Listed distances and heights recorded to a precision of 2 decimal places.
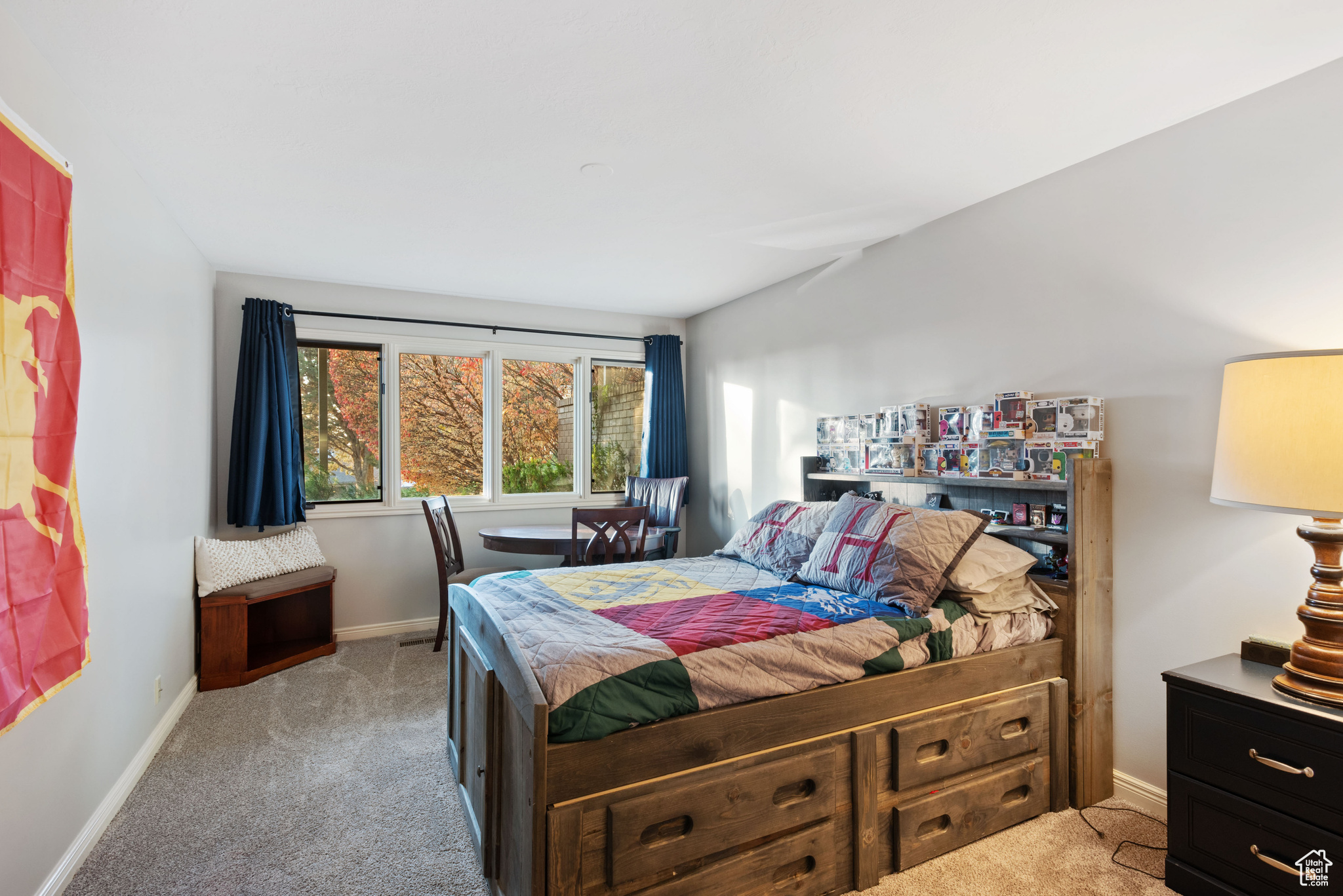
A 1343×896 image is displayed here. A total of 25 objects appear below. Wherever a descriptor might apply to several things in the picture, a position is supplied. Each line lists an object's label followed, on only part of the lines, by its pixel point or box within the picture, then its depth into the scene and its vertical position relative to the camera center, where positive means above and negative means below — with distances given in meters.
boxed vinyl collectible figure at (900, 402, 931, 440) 3.05 +0.10
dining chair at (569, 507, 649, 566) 3.77 -0.52
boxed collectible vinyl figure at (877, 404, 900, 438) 3.17 +0.10
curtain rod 4.43 +0.85
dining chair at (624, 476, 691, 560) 4.77 -0.42
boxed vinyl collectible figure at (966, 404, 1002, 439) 2.72 +0.09
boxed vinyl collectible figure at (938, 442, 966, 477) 2.86 -0.08
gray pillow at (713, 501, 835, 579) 2.99 -0.45
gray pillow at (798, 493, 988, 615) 2.36 -0.42
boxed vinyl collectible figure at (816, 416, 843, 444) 3.62 +0.07
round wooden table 3.88 -0.58
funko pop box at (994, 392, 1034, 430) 2.63 +0.13
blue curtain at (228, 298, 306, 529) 3.94 +0.08
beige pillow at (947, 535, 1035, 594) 2.37 -0.46
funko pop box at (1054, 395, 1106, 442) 2.43 +0.08
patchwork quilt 1.70 -0.59
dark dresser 1.65 -0.92
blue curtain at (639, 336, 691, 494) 5.20 +0.23
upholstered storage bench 3.54 -1.08
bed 1.62 -0.84
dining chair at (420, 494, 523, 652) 3.99 -0.66
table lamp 1.66 -0.06
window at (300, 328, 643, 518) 4.45 +0.16
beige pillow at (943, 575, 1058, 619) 2.36 -0.58
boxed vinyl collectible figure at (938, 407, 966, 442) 2.87 +0.08
